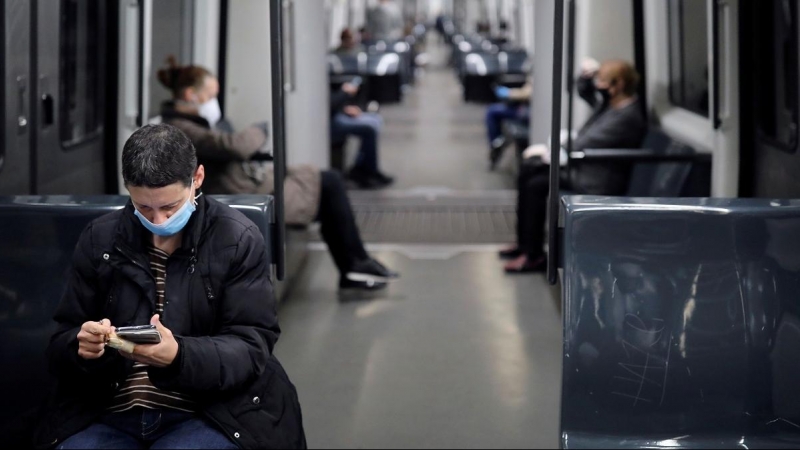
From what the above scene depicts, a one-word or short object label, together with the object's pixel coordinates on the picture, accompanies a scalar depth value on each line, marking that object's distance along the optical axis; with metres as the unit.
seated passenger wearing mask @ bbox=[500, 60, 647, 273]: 5.57
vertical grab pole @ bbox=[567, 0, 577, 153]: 4.64
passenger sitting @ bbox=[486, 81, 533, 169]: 10.07
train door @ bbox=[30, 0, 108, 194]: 4.36
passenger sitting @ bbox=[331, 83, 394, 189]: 9.50
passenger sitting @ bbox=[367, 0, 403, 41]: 20.27
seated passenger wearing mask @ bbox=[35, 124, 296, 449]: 2.56
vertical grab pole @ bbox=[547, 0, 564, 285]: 3.08
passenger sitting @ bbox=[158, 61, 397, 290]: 5.03
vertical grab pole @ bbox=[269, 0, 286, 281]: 3.22
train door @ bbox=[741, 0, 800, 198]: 4.06
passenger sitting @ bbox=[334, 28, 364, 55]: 12.98
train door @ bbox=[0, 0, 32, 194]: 3.84
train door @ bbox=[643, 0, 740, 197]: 4.54
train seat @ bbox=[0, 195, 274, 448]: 3.16
